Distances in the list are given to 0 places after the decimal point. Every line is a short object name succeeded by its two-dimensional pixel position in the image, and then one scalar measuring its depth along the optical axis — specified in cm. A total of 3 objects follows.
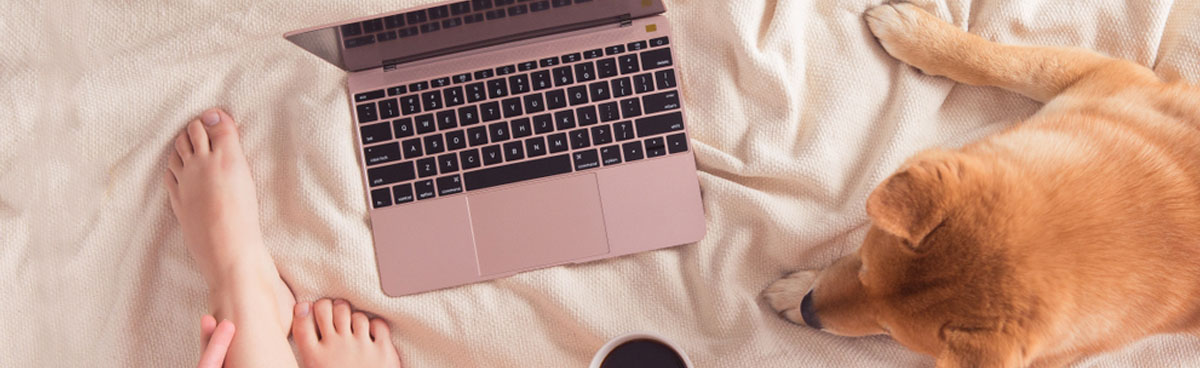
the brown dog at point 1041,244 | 101
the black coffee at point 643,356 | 129
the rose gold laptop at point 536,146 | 145
